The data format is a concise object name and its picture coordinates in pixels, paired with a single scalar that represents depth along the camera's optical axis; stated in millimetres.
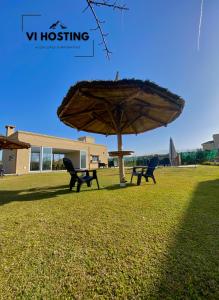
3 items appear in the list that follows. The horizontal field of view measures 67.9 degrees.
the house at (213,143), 38709
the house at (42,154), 16125
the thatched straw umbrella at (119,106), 4586
